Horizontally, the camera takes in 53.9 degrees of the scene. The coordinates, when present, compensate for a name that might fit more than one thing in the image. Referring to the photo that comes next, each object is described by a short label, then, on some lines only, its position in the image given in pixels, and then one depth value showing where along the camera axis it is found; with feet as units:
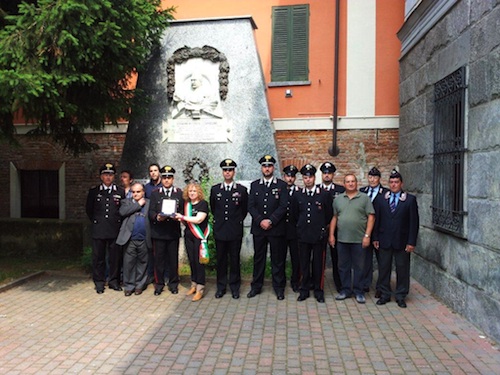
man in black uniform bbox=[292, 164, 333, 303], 21.88
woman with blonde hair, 22.25
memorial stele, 29.14
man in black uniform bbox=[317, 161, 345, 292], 24.08
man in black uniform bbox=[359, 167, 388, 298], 22.48
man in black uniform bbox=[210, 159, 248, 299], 22.53
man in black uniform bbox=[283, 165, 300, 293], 22.91
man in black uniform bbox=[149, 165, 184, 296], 22.86
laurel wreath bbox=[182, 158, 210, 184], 29.43
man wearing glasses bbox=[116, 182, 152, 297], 23.20
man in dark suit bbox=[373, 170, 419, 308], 21.39
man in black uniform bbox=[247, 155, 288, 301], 22.38
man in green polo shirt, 21.98
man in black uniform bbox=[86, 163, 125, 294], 23.70
